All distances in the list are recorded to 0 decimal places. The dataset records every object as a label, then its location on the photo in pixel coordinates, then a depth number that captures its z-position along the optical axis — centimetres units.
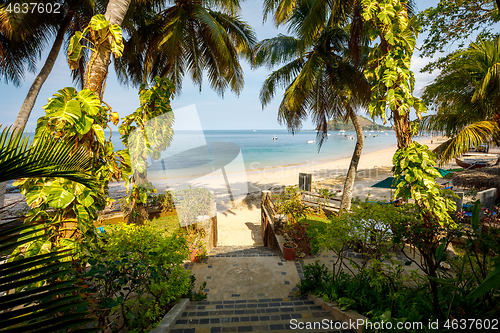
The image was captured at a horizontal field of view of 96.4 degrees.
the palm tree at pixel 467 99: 518
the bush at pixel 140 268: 222
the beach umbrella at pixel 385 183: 918
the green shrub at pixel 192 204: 664
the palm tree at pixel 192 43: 629
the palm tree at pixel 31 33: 565
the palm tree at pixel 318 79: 821
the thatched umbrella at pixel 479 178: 818
